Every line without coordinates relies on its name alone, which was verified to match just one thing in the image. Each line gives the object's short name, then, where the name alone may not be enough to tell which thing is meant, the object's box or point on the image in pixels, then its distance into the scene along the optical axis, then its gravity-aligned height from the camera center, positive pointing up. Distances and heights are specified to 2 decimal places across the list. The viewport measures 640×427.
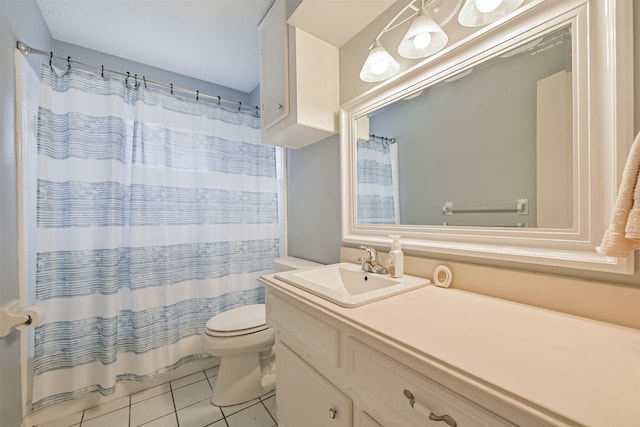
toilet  1.47 -0.80
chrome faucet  1.12 -0.23
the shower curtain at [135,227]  1.42 -0.07
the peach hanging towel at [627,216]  0.48 -0.01
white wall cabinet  1.34 +0.74
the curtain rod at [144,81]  1.25 +0.87
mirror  0.66 +0.25
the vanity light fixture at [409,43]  0.96 +0.70
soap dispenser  1.04 -0.20
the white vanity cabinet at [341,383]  0.51 -0.44
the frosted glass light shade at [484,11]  0.82 +0.67
